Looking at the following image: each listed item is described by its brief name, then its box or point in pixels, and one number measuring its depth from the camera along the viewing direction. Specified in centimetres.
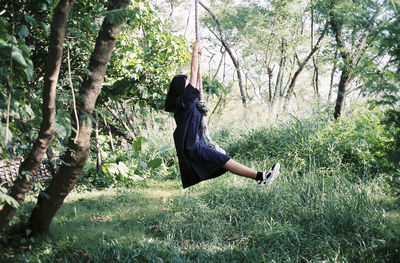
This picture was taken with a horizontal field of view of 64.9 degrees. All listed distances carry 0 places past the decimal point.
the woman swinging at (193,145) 316
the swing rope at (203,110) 335
